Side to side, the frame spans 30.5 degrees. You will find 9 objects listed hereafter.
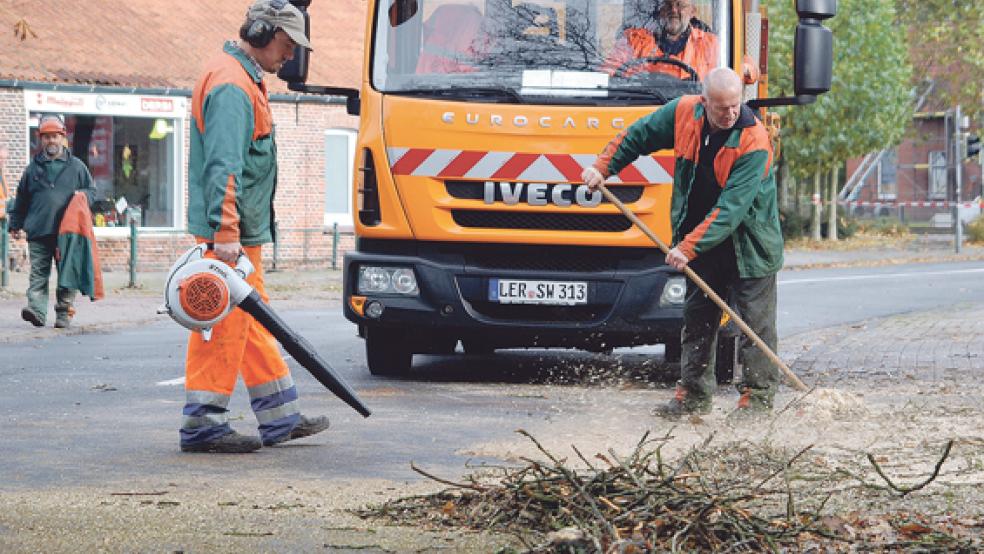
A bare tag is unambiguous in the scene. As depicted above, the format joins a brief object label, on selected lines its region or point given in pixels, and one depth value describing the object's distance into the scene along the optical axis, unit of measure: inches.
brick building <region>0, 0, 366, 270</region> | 1120.2
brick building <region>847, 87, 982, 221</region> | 2434.8
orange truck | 417.7
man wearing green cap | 304.5
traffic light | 1611.7
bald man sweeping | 361.7
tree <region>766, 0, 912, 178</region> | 1675.7
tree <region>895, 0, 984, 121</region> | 1845.5
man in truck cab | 424.2
